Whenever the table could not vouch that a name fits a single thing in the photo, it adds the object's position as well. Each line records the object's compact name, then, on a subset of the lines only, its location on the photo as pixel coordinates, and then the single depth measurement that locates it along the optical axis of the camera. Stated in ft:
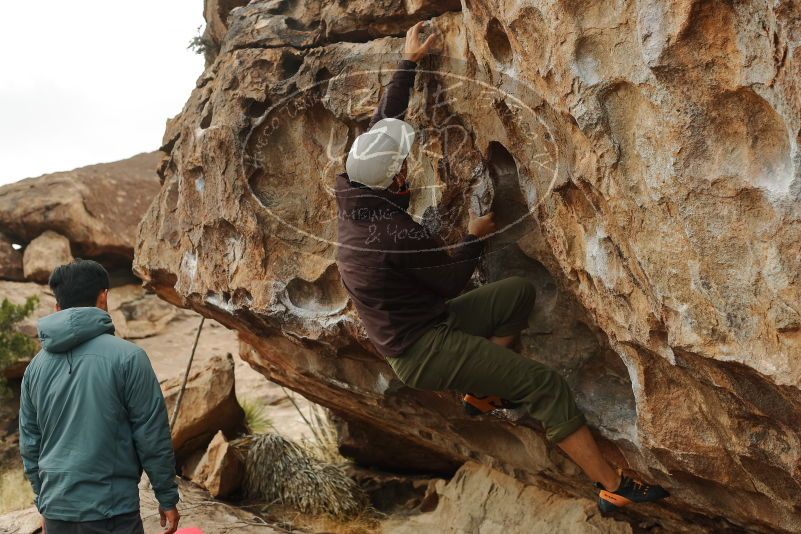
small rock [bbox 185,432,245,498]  21.13
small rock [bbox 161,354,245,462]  22.56
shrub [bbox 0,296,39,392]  28.68
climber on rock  12.12
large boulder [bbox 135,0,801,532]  9.07
